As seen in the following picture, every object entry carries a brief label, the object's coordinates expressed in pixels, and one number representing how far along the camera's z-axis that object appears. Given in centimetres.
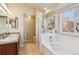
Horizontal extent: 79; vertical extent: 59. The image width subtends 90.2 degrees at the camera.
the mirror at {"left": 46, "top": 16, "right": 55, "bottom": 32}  274
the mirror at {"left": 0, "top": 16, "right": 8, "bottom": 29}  253
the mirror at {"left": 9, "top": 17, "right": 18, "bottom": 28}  262
